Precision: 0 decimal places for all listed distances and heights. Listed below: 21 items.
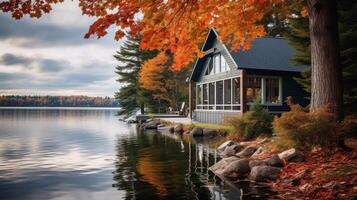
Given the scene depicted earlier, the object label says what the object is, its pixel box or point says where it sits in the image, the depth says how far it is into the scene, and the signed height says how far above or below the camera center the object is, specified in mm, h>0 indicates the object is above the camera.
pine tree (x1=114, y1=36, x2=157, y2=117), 51338 +4433
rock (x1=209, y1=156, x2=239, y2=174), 11352 -1973
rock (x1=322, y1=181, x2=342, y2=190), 7822 -1797
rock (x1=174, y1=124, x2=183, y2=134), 27728 -1881
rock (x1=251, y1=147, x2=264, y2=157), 13237 -1762
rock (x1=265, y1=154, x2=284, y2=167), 10655 -1713
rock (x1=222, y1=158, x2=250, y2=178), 10672 -1943
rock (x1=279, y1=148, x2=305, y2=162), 10547 -1535
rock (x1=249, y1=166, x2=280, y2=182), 9874 -1927
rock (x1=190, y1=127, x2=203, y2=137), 24703 -1894
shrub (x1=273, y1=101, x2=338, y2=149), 10320 -729
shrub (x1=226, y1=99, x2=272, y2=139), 18547 -964
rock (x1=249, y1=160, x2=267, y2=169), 10813 -1772
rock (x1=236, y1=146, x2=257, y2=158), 14138 -1889
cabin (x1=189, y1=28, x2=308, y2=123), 24961 +2127
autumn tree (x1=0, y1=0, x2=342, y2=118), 8445 +2250
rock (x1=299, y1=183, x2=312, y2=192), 8332 -1949
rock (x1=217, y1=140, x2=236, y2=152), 16377 -1904
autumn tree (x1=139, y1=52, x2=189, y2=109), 43406 +3131
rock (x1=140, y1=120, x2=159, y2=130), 33906 -1917
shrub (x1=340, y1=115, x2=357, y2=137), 10462 -724
